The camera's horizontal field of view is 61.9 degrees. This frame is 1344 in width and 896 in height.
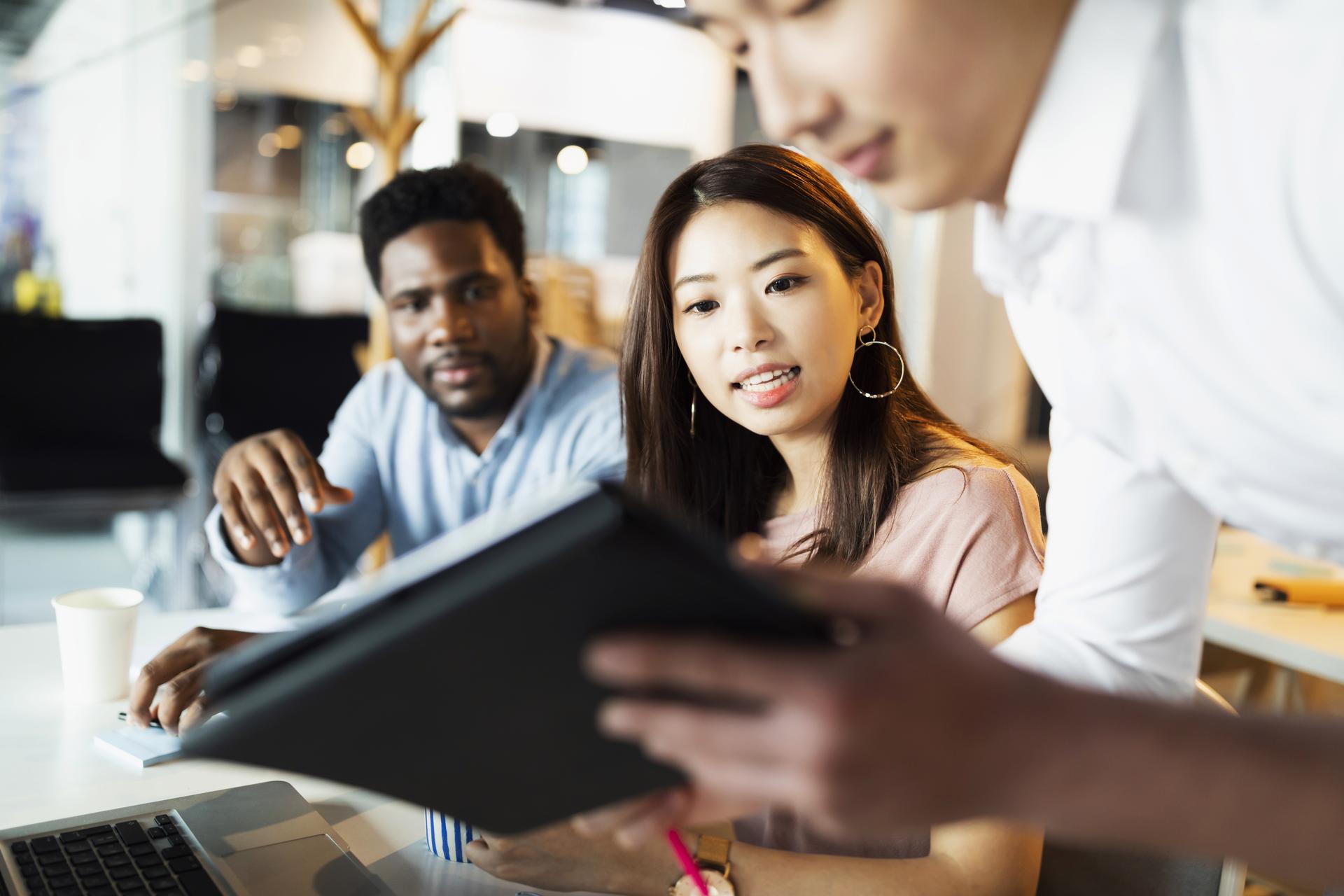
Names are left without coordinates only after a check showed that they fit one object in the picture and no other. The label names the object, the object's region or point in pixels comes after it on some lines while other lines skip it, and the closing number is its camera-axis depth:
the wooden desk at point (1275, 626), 1.89
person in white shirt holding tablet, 0.48
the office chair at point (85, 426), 3.60
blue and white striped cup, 0.99
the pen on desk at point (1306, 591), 2.18
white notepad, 1.21
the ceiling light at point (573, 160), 5.40
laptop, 0.89
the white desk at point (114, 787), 1.01
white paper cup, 1.38
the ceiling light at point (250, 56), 4.50
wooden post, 3.67
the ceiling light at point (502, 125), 5.20
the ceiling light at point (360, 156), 4.82
